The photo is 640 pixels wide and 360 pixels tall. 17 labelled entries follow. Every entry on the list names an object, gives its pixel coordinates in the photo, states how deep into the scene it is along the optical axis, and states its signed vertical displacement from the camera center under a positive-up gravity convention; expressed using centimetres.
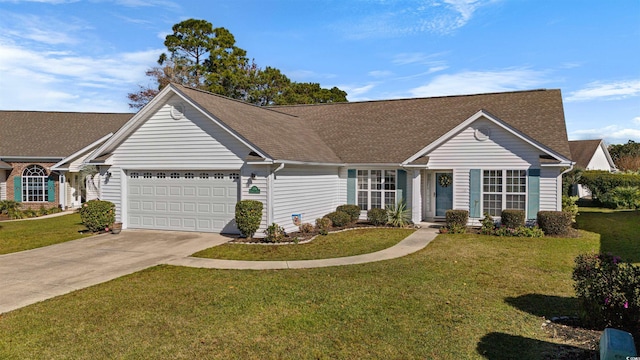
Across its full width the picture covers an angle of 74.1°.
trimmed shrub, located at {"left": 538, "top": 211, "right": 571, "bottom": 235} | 1568 -190
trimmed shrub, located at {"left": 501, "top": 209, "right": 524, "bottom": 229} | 1638 -180
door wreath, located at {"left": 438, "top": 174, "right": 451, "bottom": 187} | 1911 -37
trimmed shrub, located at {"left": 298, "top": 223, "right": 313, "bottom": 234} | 1647 -218
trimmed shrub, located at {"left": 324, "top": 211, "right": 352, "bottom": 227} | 1828 -199
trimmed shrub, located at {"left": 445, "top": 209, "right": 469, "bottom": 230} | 1691 -181
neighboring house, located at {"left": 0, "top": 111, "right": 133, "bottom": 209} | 2583 +59
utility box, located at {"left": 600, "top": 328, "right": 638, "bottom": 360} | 473 -200
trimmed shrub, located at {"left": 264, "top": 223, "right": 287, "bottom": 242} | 1455 -214
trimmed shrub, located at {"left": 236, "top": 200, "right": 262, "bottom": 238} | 1464 -151
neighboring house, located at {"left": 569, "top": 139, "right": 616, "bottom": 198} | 3731 +155
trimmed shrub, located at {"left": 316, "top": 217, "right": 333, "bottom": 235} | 1720 -213
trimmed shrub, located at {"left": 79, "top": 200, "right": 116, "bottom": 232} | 1652 -167
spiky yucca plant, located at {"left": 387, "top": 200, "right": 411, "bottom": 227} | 1802 -190
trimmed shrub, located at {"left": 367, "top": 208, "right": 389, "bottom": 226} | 1839 -192
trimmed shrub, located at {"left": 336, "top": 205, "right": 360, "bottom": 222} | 1900 -171
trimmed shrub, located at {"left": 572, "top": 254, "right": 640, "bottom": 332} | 631 -187
